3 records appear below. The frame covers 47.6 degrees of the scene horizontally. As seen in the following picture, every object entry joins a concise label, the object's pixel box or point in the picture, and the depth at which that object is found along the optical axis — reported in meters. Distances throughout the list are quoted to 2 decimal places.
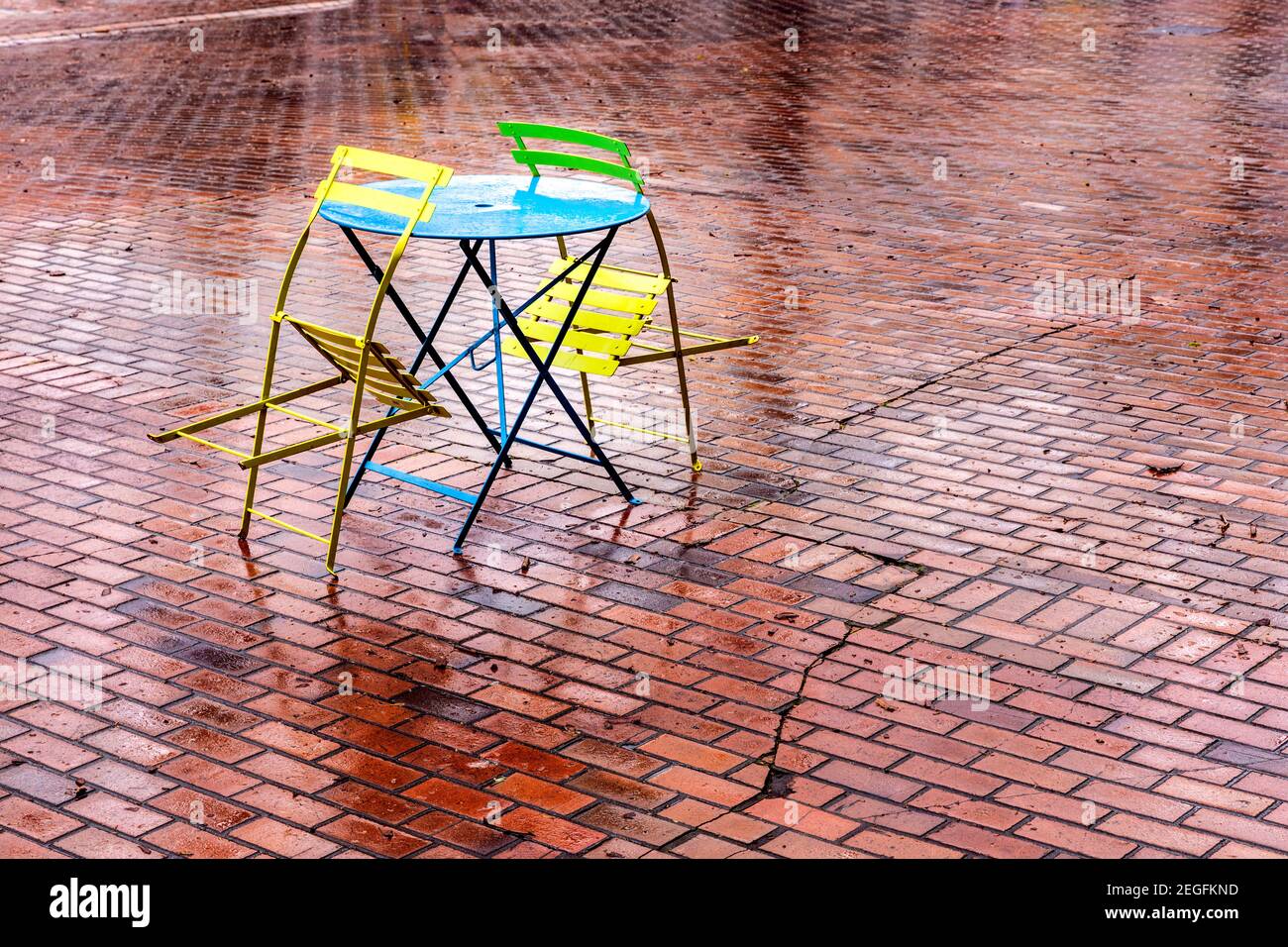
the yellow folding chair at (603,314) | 5.20
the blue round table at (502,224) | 4.79
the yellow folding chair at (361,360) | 4.60
